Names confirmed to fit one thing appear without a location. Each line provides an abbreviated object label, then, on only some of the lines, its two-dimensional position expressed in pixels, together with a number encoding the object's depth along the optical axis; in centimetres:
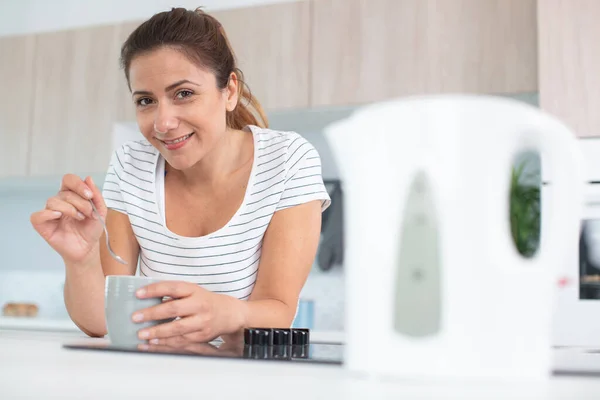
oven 232
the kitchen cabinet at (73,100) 349
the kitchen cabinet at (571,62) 242
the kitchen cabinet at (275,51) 308
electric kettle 45
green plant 248
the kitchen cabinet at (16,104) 367
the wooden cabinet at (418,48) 275
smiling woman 130
